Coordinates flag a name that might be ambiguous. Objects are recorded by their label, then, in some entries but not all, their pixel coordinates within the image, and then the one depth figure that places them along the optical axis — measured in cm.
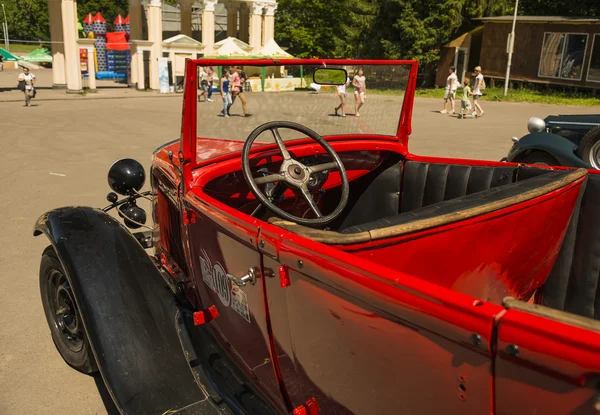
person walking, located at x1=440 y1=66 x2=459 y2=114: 1700
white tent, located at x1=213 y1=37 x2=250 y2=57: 2408
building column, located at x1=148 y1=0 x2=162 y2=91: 2322
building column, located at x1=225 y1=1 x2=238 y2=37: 2917
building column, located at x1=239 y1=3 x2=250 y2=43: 3122
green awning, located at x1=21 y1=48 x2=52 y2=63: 3194
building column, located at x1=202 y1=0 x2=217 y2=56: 2497
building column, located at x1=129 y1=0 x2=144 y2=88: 2444
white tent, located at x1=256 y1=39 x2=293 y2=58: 2572
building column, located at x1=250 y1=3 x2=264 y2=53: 2716
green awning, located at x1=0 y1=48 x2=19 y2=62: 3272
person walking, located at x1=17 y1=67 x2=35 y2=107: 1663
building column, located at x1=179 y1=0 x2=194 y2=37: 2784
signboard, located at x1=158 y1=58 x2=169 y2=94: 2394
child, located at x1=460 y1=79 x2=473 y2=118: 1615
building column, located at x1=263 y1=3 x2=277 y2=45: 2778
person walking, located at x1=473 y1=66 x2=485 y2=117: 1642
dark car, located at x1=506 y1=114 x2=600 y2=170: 678
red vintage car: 127
